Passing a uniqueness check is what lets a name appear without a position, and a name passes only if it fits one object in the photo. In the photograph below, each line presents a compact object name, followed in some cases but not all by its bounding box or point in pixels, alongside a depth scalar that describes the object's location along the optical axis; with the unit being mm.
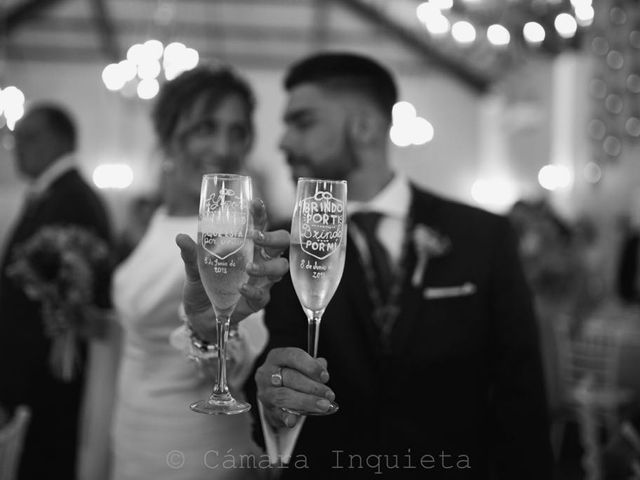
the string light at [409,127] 10078
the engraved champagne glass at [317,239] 1016
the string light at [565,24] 4460
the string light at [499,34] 4470
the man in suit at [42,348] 3029
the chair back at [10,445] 1868
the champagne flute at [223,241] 1001
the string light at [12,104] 7512
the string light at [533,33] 3832
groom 1559
